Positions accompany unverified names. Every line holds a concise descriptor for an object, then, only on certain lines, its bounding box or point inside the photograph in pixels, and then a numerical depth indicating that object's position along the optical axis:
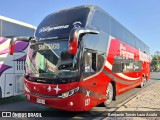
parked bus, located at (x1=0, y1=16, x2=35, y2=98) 5.90
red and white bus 4.29
